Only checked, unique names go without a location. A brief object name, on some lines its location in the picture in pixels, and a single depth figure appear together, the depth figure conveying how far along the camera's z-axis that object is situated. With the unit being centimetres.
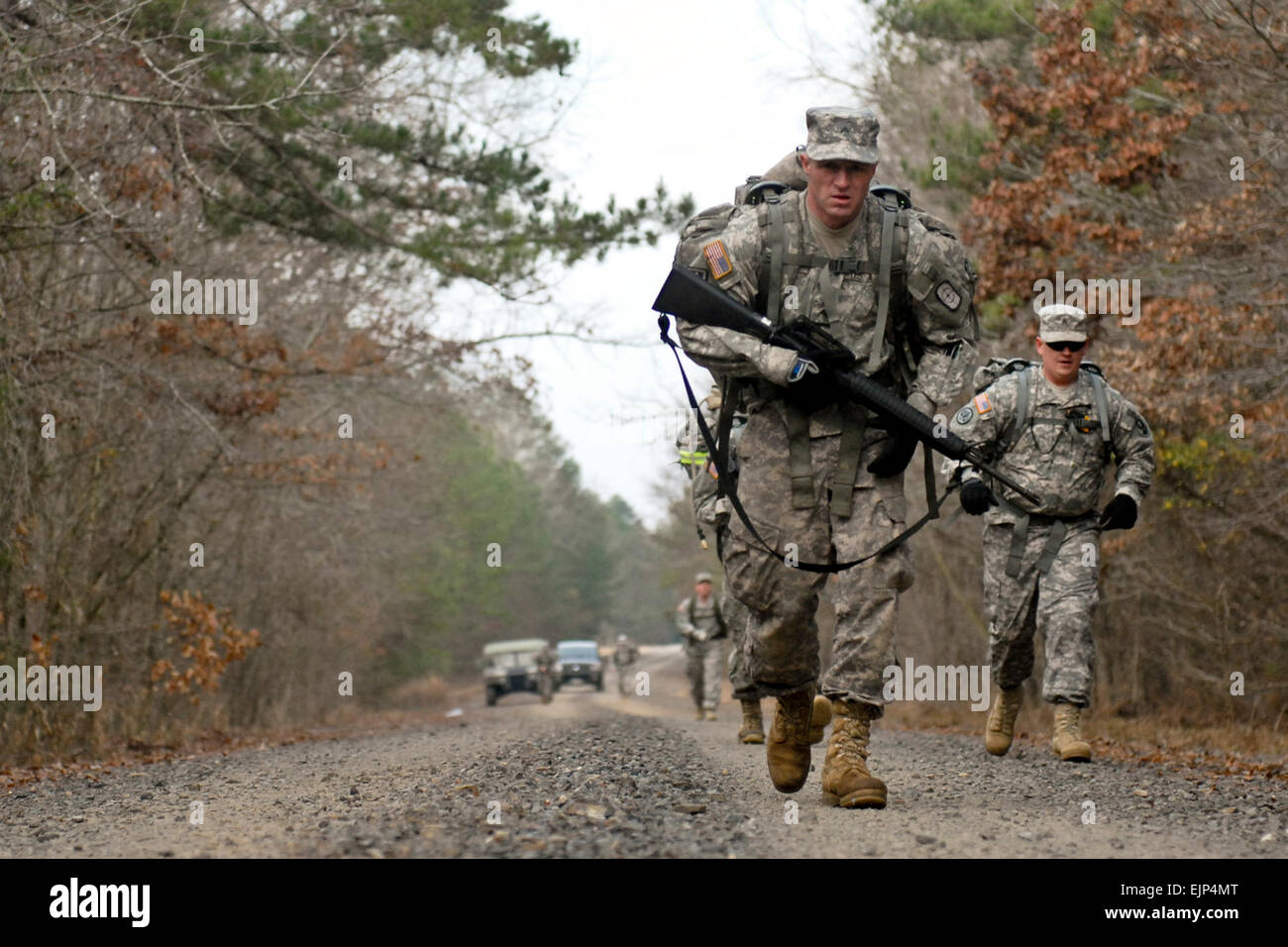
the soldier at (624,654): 3472
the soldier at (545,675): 3544
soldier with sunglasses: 843
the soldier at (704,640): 1695
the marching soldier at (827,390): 585
